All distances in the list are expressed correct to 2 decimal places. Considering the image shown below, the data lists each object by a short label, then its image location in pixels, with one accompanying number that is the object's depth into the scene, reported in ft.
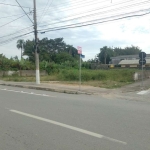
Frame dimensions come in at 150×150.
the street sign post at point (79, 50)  42.16
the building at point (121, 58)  233.39
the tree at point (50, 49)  215.86
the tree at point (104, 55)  291.17
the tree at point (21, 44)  252.42
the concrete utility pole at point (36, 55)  60.63
